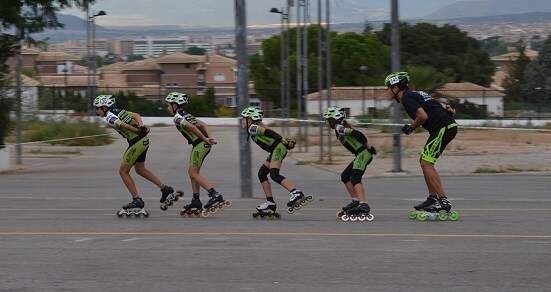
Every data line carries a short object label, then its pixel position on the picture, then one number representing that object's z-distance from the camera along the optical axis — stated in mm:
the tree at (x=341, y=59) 94375
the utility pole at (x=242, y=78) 20359
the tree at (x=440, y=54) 108688
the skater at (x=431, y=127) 15520
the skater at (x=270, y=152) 16297
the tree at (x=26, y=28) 32719
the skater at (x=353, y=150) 15809
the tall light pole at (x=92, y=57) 55662
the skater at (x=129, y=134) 16500
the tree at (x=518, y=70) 106581
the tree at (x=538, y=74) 100188
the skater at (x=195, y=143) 16578
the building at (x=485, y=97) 82938
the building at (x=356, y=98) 79812
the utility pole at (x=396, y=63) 28406
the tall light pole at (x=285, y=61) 49416
